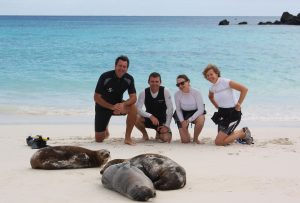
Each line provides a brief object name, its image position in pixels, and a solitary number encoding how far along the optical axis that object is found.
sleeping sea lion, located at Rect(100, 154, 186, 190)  5.48
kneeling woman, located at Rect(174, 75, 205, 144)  8.34
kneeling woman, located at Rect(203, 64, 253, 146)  8.16
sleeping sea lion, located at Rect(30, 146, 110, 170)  6.33
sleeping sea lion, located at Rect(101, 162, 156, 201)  4.94
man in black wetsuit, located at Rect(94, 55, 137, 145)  8.25
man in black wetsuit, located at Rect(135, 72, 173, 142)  8.44
